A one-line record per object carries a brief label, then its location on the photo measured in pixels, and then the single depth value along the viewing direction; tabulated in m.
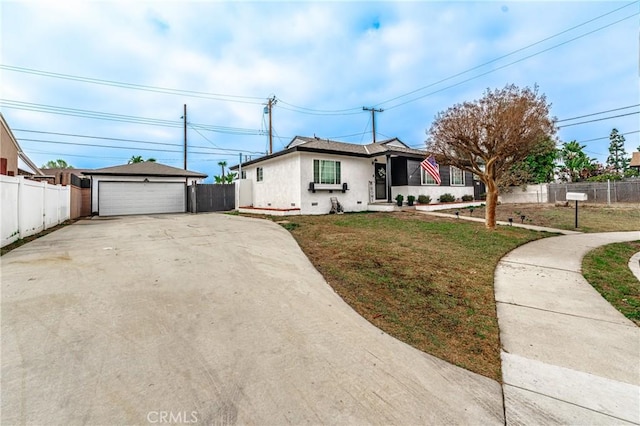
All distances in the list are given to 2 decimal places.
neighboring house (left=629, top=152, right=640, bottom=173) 31.78
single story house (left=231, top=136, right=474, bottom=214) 14.76
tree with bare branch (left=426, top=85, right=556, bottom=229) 9.28
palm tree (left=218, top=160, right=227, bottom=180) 37.94
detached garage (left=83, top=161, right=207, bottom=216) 19.23
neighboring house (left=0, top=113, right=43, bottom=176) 11.70
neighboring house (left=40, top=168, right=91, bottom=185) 13.33
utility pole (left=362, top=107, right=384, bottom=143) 27.59
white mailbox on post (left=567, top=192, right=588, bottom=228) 11.41
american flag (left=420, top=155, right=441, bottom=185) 15.84
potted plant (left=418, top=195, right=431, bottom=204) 17.30
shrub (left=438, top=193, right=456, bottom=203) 18.84
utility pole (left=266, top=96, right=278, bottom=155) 23.83
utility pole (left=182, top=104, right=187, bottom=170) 26.62
